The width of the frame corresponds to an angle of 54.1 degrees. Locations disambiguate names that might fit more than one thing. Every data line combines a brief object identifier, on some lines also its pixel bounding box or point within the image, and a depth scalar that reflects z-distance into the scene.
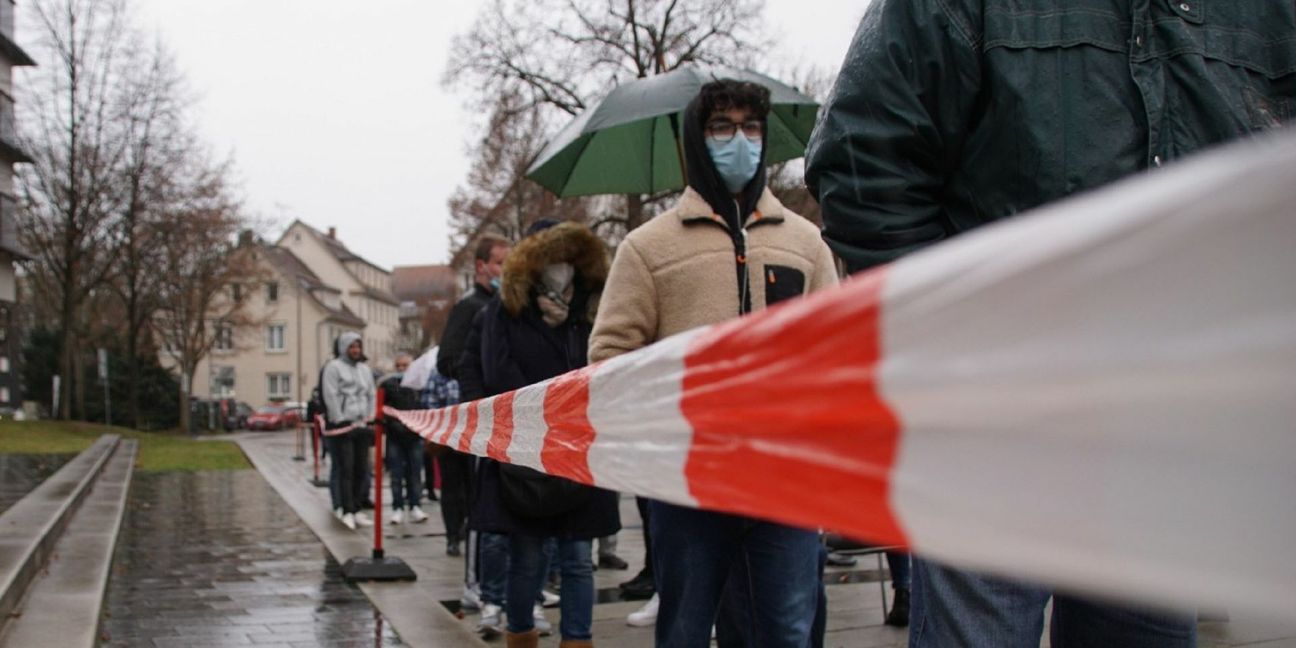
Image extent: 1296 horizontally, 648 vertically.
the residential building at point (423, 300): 53.53
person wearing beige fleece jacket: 2.98
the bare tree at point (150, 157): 35.78
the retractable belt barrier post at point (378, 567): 7.24
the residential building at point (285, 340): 88.12
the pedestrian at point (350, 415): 11.27
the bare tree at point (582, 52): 31.12
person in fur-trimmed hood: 4.64
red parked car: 63.88
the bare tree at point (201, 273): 37.59
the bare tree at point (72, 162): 34.50
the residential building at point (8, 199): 32.47
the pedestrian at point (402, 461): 11.10
